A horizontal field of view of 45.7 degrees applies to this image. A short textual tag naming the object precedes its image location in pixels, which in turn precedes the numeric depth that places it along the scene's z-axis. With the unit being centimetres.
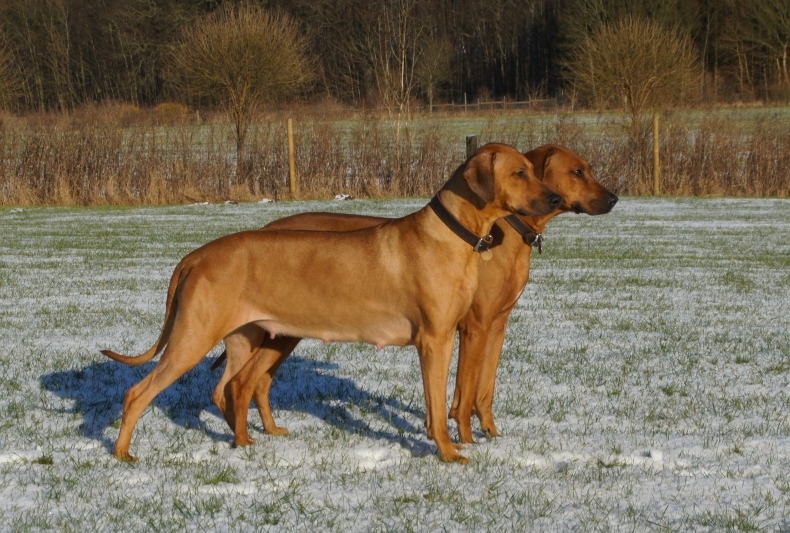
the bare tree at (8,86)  3750
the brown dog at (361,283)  491
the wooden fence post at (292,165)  2716
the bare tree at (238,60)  3306
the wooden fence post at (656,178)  2688
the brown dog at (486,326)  543
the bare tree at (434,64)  5703
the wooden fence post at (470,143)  2150
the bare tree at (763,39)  5266
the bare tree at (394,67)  3419
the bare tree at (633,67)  3144
